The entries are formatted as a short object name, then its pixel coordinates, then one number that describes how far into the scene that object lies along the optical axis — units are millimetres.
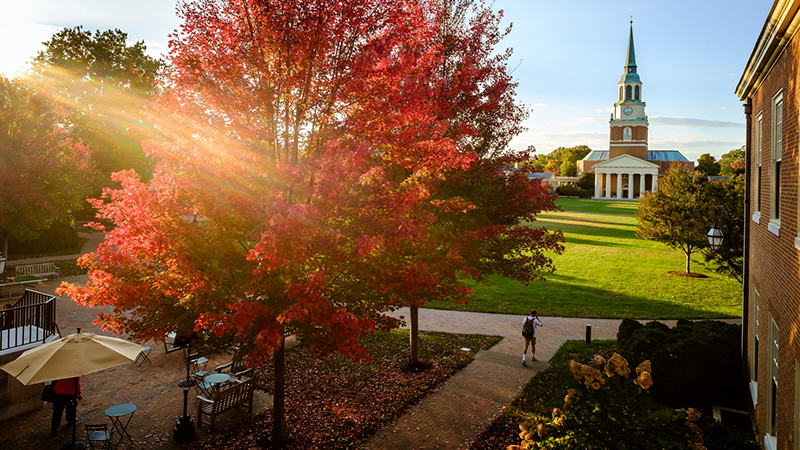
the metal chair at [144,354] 13111
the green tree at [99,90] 39156
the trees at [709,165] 110519
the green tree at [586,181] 110875
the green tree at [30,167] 23125
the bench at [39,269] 23219
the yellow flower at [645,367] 5767
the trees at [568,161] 149125
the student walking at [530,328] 13570
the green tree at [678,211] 24688
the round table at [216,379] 10392
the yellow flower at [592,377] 5805
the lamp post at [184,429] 9000
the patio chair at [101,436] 8192
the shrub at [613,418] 5773
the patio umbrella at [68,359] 7859
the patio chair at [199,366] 10878
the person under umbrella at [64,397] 9031
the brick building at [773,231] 5805
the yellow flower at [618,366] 5797
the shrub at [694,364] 10383
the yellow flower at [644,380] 5539
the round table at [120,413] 8803
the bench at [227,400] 9547
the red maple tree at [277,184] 6801
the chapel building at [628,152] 107688
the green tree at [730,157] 93812
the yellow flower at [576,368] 5855
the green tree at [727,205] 18719
